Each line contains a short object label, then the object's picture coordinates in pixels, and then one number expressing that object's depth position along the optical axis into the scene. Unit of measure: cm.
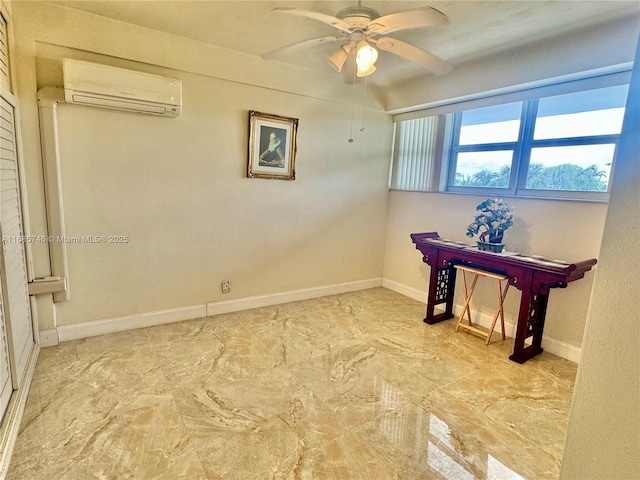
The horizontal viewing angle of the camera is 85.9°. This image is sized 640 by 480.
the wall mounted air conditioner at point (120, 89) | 232
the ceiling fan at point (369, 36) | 163
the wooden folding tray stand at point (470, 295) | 280
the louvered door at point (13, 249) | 185
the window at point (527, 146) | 258
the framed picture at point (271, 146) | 324
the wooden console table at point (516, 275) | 244
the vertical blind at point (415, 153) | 376
